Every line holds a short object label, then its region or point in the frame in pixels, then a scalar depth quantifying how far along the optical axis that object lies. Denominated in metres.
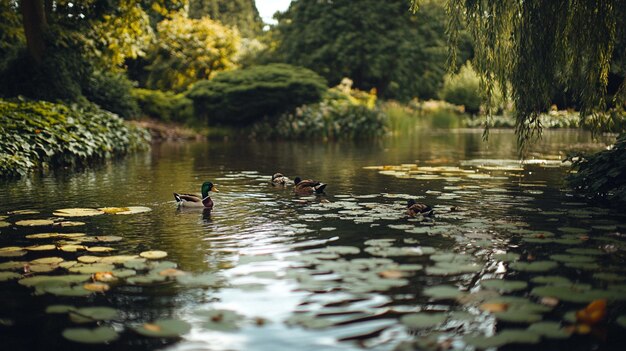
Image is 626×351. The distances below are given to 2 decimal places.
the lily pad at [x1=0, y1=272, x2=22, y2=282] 5.29
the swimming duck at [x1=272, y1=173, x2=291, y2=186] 11.85
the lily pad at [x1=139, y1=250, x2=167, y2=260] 5.99
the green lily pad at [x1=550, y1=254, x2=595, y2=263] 5.77
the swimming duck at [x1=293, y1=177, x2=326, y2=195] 10.57
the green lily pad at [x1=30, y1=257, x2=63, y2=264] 5.77
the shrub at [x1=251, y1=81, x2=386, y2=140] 29.52
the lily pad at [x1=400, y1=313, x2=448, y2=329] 4.12
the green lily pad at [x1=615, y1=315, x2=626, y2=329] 4.13
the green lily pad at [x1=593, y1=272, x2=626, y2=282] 5.18
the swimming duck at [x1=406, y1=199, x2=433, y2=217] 8.05
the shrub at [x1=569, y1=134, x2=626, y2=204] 9.40
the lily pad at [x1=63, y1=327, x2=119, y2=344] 3.85
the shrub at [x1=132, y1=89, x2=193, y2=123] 32.94
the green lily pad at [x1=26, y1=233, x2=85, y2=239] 7.00
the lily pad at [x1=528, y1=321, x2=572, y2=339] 3.92
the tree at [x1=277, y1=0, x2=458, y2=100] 44.50
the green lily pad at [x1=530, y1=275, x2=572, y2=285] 5.08
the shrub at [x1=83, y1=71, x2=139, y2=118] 26.01
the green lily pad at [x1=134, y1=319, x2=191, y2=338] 3.99
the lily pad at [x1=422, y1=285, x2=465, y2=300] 4.71
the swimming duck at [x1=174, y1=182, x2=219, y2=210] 9.09
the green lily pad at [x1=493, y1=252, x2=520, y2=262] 5.88
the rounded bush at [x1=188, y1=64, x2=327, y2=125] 30.23
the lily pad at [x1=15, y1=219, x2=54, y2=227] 7.74
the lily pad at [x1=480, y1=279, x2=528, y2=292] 4.91
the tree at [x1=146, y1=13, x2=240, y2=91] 43.00
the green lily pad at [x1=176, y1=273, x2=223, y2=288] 5.11
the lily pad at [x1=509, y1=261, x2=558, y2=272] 5.47
